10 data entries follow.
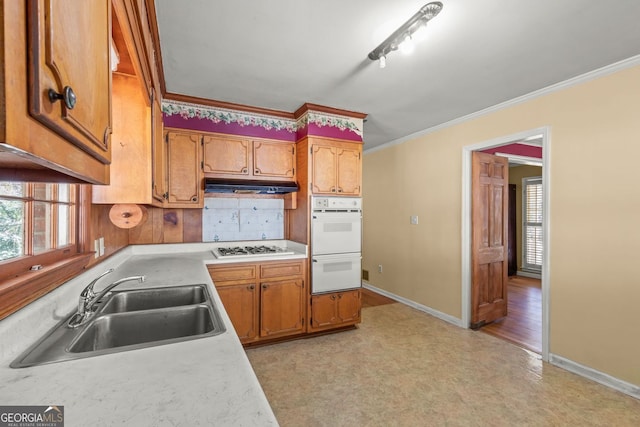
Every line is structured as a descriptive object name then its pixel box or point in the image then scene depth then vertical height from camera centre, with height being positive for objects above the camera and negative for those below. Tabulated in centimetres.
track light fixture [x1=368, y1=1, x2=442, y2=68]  159 +110
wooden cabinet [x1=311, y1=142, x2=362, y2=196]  318 +50
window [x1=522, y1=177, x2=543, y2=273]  588 -23
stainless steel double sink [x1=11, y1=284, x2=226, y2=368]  91 -46
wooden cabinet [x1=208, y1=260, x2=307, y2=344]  280 -86
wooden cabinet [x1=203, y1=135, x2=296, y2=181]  308 +60
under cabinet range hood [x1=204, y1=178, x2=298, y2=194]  292 +27
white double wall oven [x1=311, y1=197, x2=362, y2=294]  314 -35
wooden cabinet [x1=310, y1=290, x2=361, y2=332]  315 -110
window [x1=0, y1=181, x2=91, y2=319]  97 -12
